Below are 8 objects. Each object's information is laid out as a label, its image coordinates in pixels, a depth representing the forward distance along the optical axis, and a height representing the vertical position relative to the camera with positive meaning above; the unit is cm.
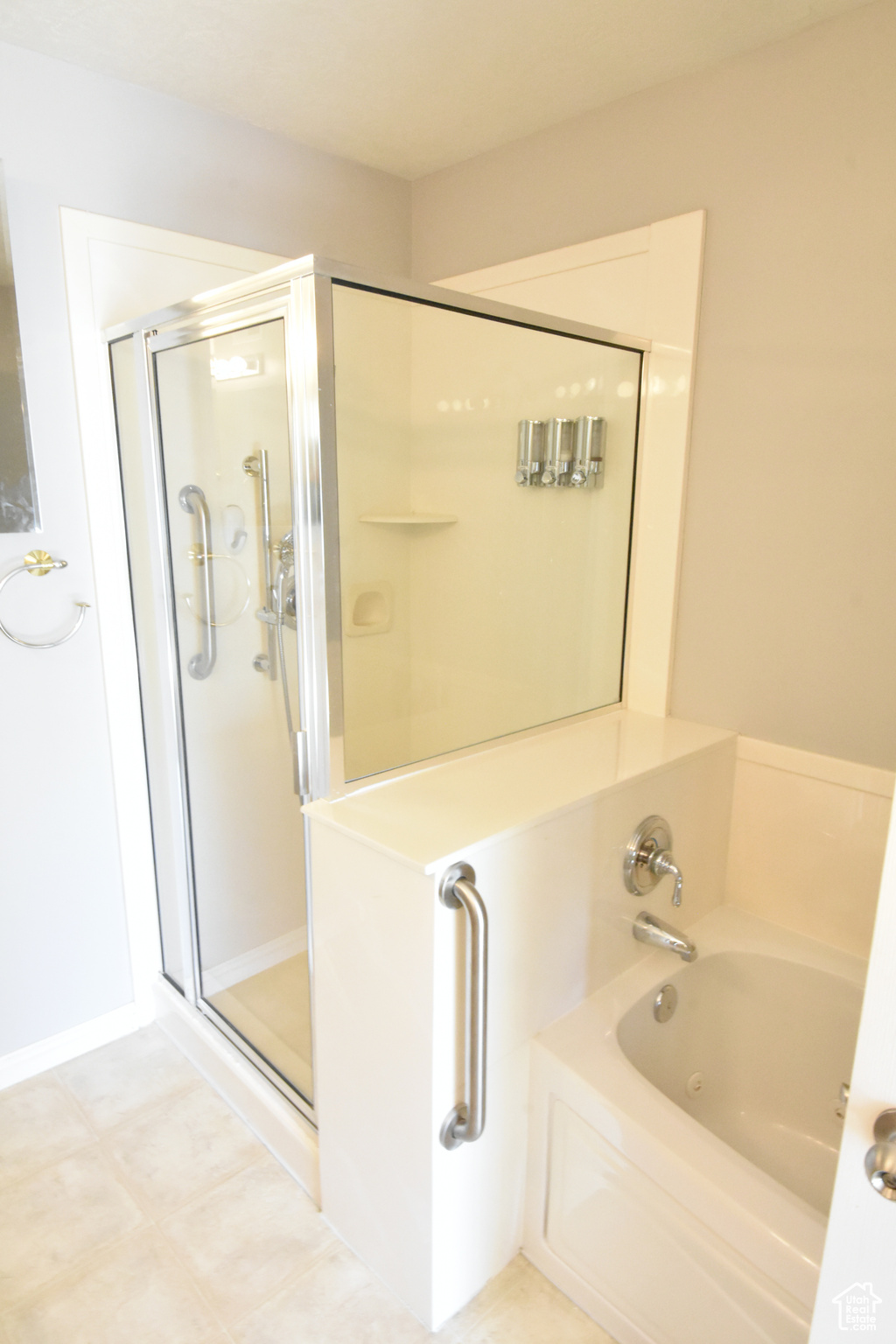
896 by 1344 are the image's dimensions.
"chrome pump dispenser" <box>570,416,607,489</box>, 193 +9
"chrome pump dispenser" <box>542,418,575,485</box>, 195 +10
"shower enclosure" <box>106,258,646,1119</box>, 139 -17
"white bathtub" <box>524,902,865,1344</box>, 112 -114
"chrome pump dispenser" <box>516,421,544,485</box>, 199 +9
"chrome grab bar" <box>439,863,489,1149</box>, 117 -77
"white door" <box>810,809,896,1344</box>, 65 -62
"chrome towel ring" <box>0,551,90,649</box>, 175 -19
